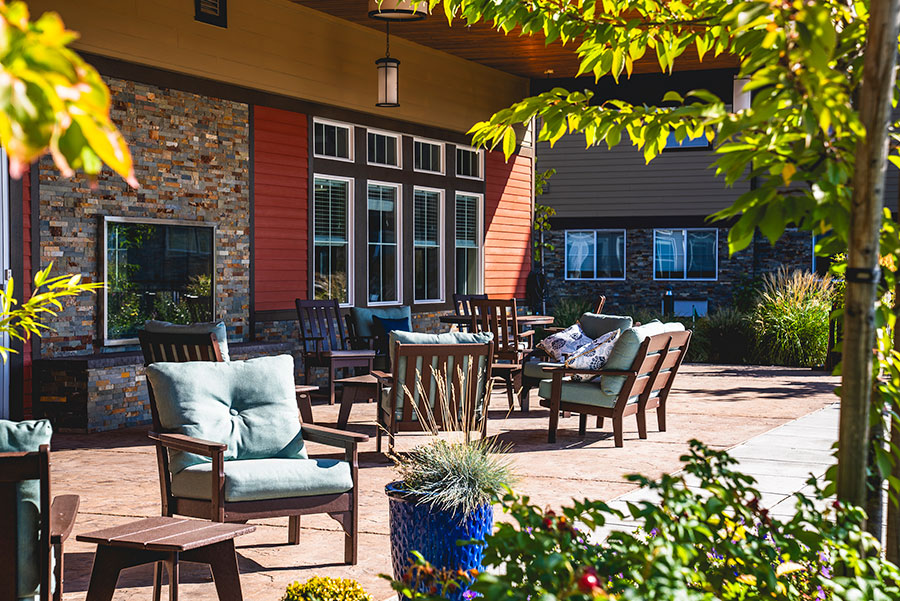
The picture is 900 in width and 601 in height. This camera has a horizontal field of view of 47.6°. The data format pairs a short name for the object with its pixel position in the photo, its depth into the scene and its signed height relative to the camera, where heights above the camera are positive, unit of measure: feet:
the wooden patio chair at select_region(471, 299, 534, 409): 36.94 -1.72
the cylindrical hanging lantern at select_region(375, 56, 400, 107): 39.24 +7.80
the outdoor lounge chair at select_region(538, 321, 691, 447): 26.78 -2.55
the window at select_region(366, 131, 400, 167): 42.78 +5.88
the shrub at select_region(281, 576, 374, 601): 10.54 -3.18
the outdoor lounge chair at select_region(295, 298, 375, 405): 35.06 -2.05
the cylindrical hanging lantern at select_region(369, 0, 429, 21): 32.32 +8.83
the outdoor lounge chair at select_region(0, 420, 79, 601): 10.66 -2.47
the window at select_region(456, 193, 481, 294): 49.60 +2.15
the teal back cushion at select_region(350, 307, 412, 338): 39.75 -1.16
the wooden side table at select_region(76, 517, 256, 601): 11.87 -3.15
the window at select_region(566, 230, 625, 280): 77.36 +2.53
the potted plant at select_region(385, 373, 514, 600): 13.34 -2.88
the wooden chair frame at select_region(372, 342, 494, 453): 23.44 -1.74
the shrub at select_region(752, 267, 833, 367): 50.11 -1.80
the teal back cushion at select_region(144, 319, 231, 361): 25.17 -1.09
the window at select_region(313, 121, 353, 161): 39.78 +5.80
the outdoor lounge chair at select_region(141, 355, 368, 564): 15.38 -2.62
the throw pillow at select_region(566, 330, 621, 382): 27.86 -1.90
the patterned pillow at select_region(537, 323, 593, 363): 32.24 -1.78
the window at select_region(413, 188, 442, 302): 46.19 +1.98
